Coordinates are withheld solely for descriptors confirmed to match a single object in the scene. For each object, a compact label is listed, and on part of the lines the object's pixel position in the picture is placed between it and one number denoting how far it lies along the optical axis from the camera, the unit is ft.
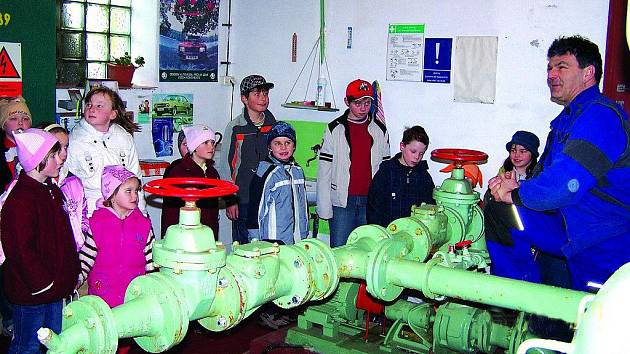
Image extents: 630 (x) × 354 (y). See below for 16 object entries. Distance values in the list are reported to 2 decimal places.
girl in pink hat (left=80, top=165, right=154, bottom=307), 12.35
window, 19.71
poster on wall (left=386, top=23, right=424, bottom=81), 19.03
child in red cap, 18.39
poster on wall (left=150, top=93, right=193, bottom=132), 20.84
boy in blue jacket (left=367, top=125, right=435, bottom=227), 17.20
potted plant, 19.89
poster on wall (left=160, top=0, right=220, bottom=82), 20.89
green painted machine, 4.22
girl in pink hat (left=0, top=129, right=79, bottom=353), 11.38
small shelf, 20.55
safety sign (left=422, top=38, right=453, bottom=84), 18.57
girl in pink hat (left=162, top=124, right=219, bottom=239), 15.60
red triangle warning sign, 15.88
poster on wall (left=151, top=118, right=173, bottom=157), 20.88
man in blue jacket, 7.77
